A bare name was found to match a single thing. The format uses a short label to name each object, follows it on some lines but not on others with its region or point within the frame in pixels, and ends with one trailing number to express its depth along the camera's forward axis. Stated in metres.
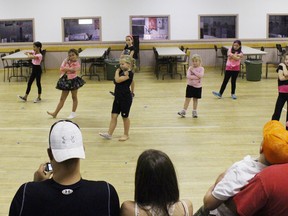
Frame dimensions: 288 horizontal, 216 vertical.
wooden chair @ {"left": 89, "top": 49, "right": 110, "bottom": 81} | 13.55
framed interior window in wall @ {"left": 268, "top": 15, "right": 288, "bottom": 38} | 15.07
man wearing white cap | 1.90
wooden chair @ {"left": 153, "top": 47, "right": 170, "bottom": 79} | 13.16
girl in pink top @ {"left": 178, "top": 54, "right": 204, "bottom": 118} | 7.76
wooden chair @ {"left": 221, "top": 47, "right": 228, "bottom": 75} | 13.79
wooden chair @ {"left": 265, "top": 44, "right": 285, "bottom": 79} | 13.70
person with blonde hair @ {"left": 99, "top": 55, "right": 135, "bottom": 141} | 6.29
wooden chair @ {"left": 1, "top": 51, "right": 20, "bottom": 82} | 13.29
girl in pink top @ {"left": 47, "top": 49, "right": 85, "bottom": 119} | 7.61
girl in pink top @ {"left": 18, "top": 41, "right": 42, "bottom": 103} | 9.28
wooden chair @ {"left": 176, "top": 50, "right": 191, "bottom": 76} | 13.39
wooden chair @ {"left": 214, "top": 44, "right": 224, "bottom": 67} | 14.48
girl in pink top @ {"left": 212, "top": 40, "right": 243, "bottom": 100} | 9.55
